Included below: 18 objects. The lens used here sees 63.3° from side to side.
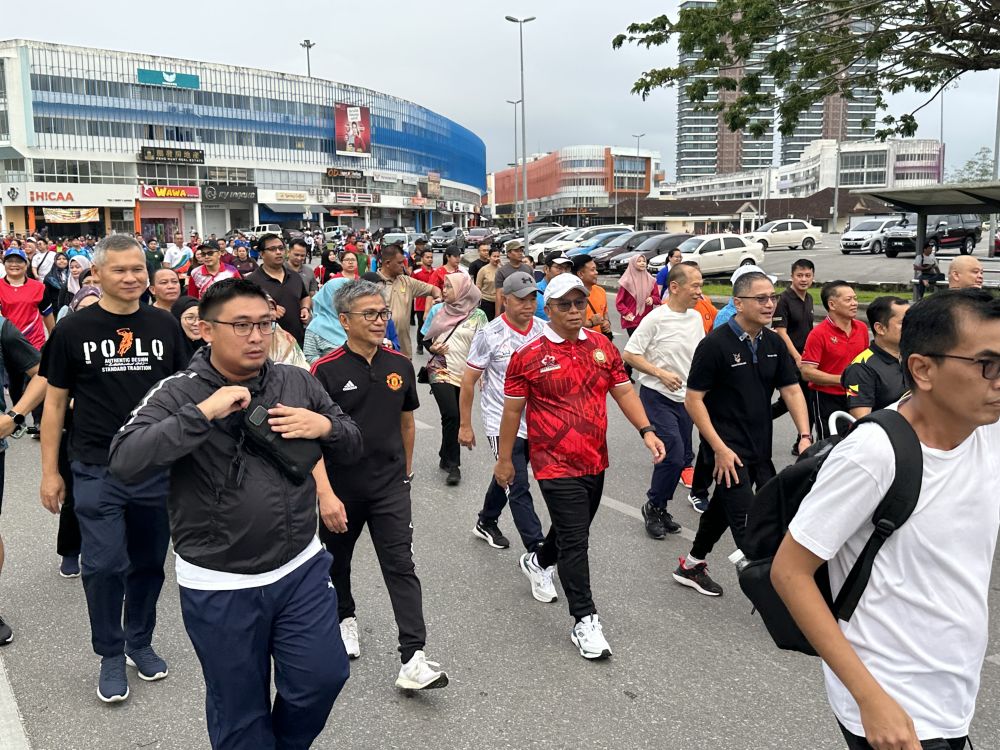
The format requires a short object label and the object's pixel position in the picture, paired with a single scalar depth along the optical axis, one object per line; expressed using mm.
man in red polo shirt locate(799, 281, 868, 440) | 5613
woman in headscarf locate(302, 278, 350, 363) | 5312
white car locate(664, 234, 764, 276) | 27359
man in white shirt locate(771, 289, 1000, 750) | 1729
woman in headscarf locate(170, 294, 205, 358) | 5195
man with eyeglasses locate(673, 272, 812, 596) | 4188
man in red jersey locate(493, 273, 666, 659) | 3871
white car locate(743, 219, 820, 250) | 39188
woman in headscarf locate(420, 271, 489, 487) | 6461
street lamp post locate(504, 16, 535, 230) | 40875
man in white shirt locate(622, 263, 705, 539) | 5652
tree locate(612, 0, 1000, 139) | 11852
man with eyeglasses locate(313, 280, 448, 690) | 3611
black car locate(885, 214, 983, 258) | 32688
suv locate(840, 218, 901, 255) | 36344
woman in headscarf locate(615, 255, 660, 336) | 9727
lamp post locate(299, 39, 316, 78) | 98812
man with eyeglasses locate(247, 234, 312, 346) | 7211
